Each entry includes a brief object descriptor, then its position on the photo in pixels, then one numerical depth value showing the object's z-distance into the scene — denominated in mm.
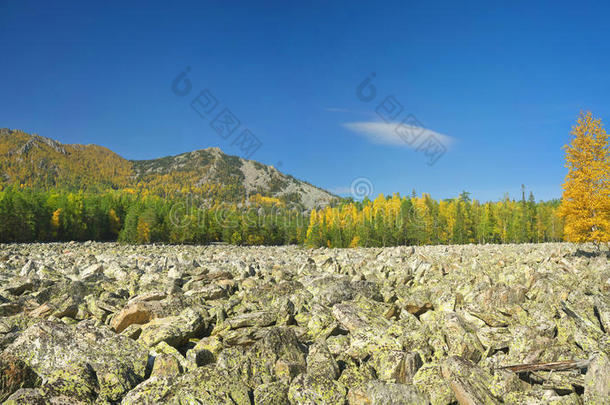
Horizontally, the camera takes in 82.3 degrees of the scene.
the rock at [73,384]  5473
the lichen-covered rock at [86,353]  6133
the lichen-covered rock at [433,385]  5633
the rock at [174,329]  7863
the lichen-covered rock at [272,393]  5672
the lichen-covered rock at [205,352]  6914
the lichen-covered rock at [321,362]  6375
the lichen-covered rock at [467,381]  5434
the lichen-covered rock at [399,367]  6434
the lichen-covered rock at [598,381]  5242
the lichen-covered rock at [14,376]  5582
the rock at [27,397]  5094
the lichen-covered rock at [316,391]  5746
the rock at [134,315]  9180
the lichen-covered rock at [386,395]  5488
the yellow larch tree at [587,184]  22266
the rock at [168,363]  6574
